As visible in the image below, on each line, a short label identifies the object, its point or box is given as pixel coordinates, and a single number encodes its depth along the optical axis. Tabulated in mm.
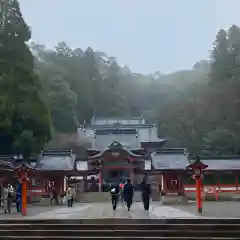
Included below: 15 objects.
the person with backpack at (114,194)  19414
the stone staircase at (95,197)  34531
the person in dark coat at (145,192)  18594
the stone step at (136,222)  12609
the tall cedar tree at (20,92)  33500
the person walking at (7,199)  19453
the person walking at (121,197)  26484
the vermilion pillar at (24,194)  18166
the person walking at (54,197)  30075
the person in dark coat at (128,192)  19203
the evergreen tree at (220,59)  48188
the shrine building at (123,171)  31047
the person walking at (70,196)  25562
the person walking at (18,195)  19833
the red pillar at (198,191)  18719
